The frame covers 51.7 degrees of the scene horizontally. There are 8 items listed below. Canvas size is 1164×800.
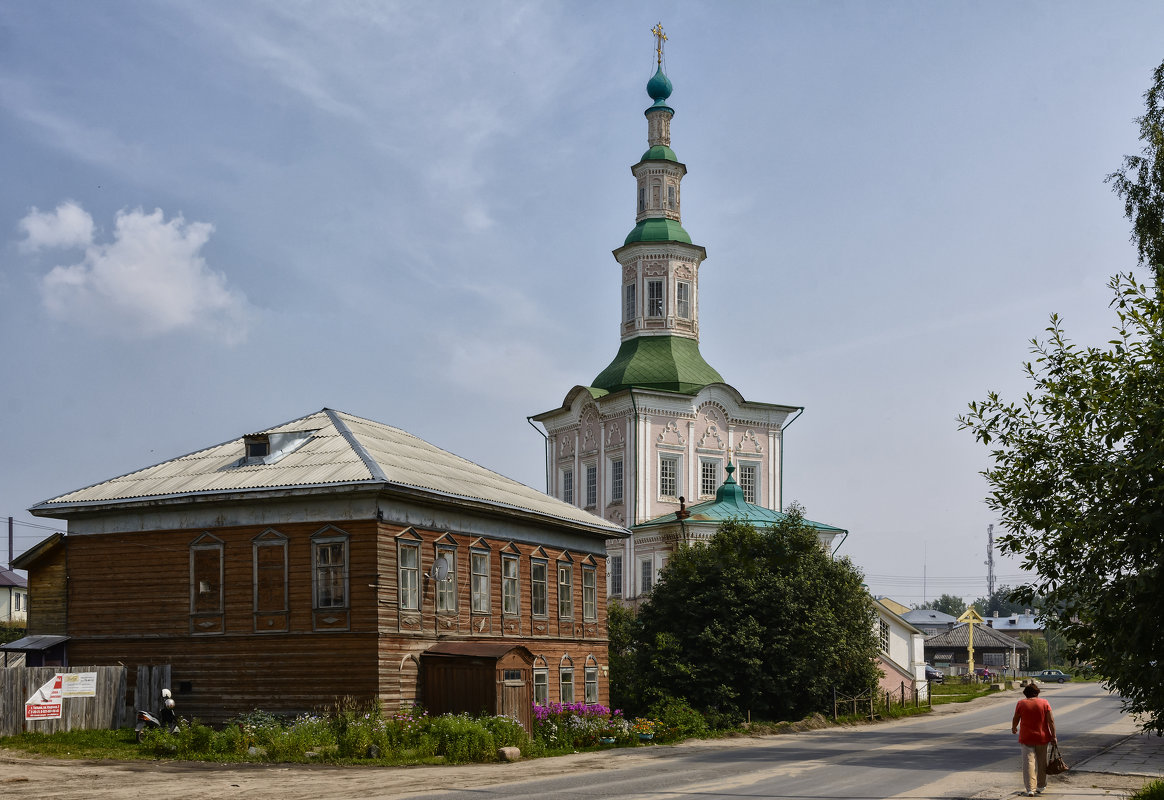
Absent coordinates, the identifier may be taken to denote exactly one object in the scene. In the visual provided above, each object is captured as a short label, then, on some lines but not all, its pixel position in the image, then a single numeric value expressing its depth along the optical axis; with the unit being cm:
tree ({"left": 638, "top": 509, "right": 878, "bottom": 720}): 3634
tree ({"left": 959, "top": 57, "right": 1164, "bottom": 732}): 1295
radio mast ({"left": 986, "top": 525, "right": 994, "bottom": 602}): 19075
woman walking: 1714
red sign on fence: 2475
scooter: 2445
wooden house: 2589
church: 5775
